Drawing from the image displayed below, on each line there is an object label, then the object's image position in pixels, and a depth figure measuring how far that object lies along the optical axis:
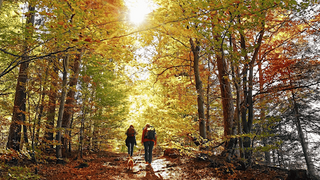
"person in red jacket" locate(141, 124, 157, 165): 7.63
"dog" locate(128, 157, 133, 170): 7.39
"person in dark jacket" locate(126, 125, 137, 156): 8.66
